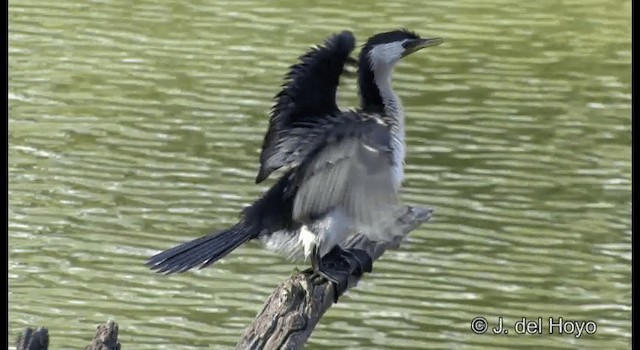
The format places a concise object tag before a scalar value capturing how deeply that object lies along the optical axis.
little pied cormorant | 9.44
